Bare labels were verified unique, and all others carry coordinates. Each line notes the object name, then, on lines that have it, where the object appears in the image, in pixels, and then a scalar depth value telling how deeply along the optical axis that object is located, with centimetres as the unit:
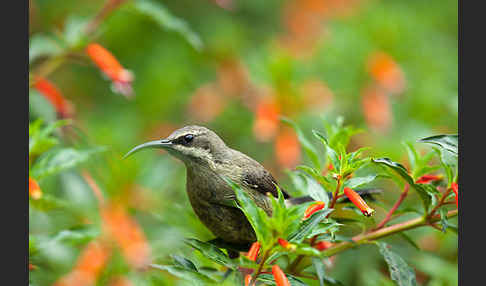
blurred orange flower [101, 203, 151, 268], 566
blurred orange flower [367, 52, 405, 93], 845
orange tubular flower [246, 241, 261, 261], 352
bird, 421
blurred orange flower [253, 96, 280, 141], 720
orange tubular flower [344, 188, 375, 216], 359
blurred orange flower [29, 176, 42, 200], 413
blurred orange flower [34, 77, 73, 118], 553
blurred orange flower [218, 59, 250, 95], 1002
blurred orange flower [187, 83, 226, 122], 929
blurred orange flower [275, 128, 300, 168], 729
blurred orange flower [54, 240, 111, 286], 536
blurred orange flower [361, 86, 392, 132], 809
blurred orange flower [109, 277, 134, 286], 521
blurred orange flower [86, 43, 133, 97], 550
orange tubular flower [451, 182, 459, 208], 378
